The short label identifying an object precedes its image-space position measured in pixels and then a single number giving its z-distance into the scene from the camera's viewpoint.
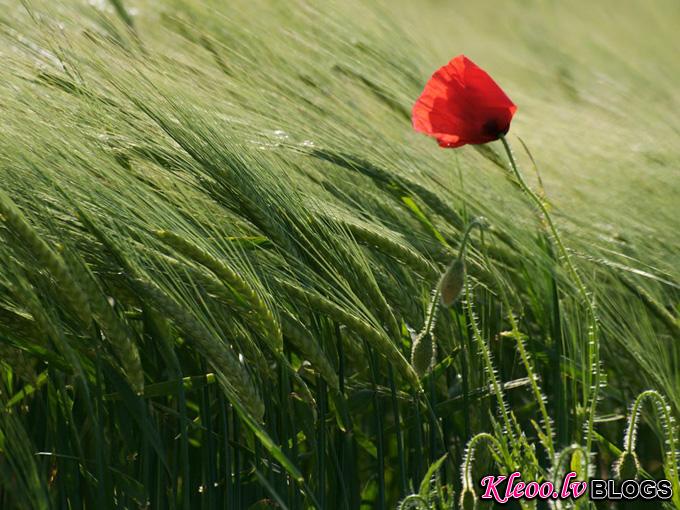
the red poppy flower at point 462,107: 2.78
